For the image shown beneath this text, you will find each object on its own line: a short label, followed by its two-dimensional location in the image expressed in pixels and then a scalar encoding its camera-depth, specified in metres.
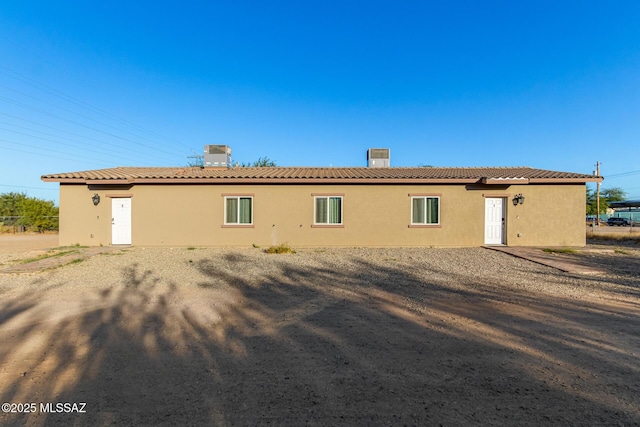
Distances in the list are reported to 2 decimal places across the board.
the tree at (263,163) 38.70
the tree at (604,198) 46.00
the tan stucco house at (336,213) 13.94
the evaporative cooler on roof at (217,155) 17.41
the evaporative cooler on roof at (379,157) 18.41
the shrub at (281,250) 12.25
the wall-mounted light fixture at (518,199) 13.87
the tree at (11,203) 27.44
